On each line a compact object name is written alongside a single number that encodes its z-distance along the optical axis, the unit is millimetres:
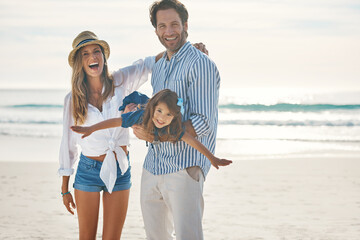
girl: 3342
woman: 4035
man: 3414
